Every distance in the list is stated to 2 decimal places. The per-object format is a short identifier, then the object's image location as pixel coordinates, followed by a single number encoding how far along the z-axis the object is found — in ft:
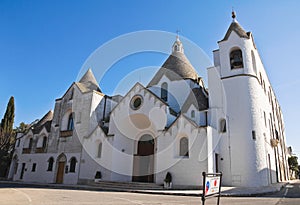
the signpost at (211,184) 18.94
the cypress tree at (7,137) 109.70
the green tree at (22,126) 133.56
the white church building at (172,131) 61.05
